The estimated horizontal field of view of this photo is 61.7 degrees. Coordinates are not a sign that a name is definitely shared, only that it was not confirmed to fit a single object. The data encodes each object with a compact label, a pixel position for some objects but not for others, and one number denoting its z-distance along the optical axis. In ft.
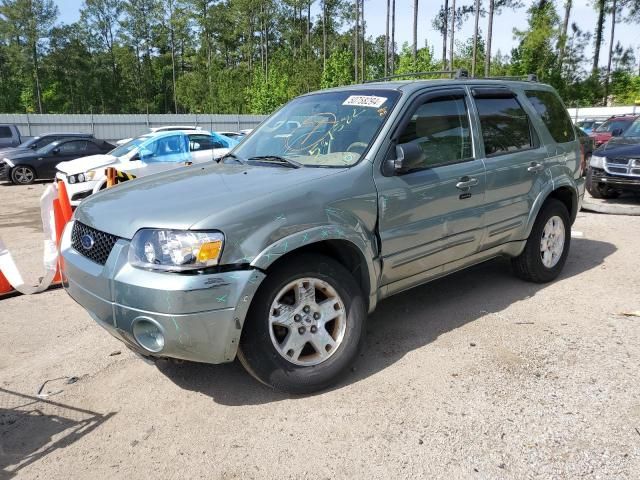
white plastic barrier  12.71
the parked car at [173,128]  76.80
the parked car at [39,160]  54.60
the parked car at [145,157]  33.24
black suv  30.89
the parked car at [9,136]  66.08
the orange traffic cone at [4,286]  13.88
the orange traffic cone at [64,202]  15.48
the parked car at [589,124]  78.63
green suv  9.27
